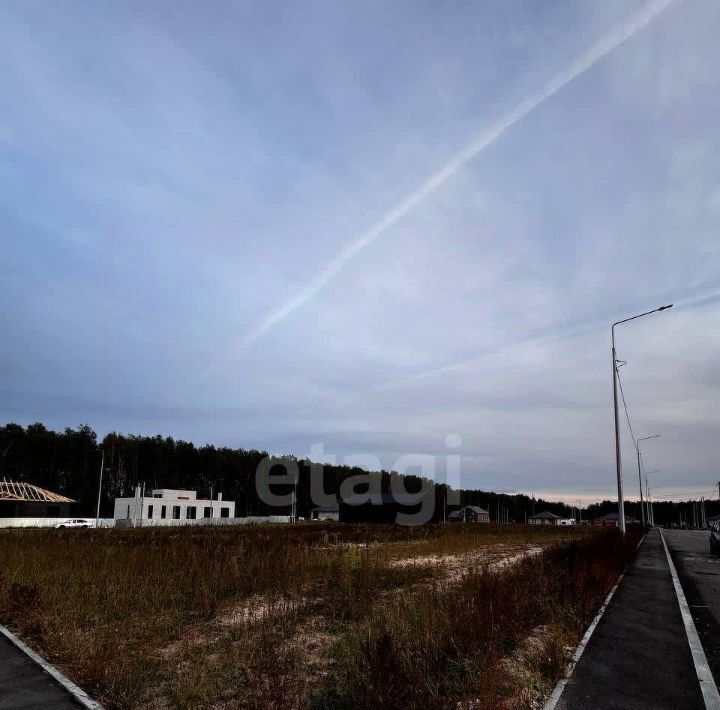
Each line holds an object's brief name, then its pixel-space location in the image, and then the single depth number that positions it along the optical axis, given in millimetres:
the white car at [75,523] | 53947
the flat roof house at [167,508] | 70812
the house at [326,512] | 103831
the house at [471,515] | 125500
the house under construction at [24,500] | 58734
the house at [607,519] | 137700
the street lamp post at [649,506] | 97312
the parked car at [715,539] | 28342
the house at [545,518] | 140875
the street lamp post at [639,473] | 64925
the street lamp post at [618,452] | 28698
